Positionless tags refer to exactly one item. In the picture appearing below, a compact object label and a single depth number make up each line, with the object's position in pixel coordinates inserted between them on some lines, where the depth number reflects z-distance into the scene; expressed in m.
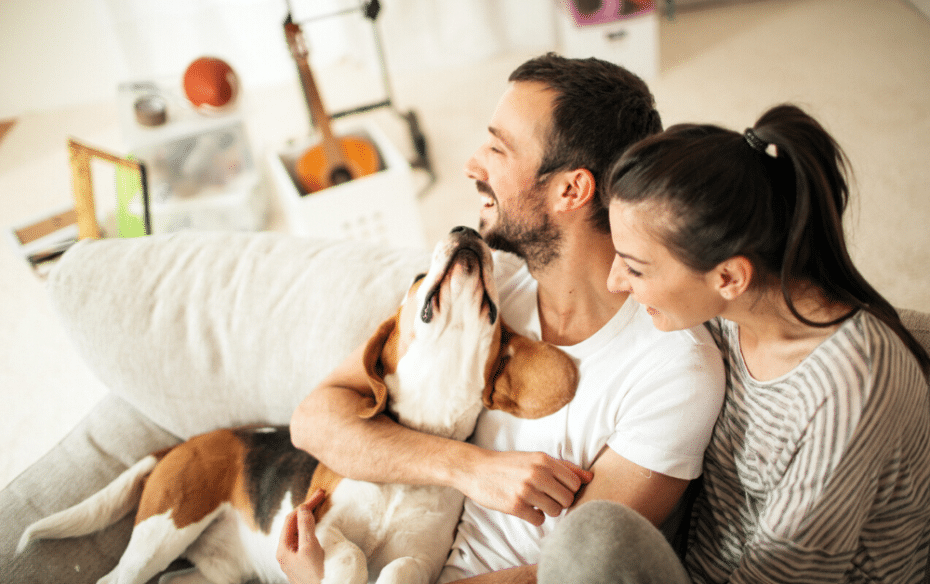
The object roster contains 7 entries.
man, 1.11
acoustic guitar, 2.52
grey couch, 1.51
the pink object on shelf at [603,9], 3.47
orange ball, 2.88
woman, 0.89
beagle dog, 1.23
